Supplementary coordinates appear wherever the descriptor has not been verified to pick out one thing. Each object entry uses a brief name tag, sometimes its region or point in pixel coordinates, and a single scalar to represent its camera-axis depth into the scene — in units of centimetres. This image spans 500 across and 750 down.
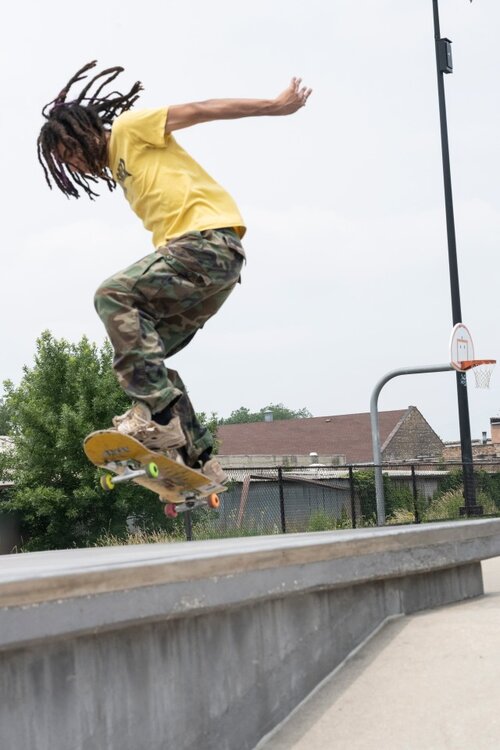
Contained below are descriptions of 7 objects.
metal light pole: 2070
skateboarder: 470
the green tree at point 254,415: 13412
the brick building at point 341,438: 6172
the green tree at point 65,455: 3119
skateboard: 468
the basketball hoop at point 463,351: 1894
